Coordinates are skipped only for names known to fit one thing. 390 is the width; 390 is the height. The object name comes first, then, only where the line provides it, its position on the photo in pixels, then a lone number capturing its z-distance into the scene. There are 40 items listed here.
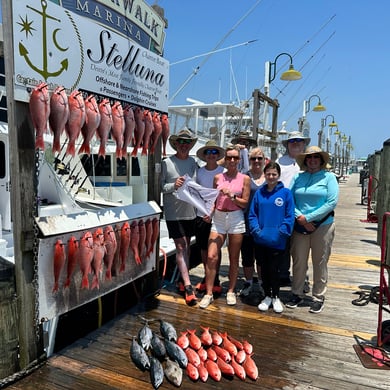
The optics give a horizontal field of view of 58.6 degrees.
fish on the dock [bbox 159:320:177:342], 3.25
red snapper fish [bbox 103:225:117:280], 3.29
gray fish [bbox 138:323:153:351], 3.16
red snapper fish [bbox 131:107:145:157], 3.58
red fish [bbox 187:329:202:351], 3.15
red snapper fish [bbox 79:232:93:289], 3.00
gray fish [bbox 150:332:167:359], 3.03
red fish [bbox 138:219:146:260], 3.85
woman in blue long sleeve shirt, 3.83
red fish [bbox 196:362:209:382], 2.76
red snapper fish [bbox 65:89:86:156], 2.79
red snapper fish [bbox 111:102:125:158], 3.25
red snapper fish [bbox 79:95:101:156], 2.96
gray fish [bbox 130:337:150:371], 2.88
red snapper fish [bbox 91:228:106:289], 3.12
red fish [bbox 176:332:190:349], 3.16
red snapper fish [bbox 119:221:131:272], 3.56
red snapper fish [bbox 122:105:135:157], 3.42
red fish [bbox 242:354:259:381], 2.79
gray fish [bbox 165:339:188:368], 2.92
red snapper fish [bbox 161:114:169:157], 4.13
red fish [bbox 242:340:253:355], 3.11
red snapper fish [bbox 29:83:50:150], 2.54
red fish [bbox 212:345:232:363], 2.97
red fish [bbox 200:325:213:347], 3.21
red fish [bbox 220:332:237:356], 3.09
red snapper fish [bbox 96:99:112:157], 3.10
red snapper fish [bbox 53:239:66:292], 2.84
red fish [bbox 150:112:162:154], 3.92
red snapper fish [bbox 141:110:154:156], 3.70
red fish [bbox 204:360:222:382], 2.76
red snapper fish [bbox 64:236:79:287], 2.94
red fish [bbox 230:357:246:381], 2.78
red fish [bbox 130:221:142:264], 3.73
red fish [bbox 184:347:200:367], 2.92
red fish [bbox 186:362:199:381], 2.75
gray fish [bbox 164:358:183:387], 2.69
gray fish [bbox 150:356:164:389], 2.65
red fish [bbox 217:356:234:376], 2.81
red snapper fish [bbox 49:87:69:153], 2.68
